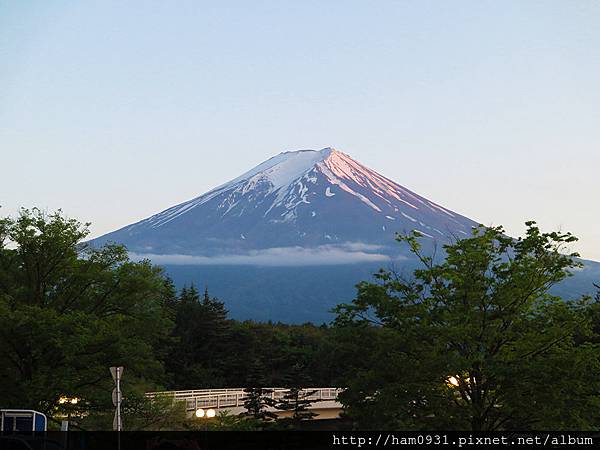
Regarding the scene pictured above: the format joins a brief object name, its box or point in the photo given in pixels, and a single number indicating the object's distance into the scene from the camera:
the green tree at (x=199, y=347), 70.81
